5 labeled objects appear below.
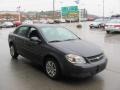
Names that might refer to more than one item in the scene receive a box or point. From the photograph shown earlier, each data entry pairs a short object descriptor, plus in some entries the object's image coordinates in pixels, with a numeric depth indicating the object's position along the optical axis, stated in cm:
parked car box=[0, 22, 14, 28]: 2488
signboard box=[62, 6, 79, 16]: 3085
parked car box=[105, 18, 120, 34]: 1201
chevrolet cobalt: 308
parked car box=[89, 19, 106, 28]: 1827
